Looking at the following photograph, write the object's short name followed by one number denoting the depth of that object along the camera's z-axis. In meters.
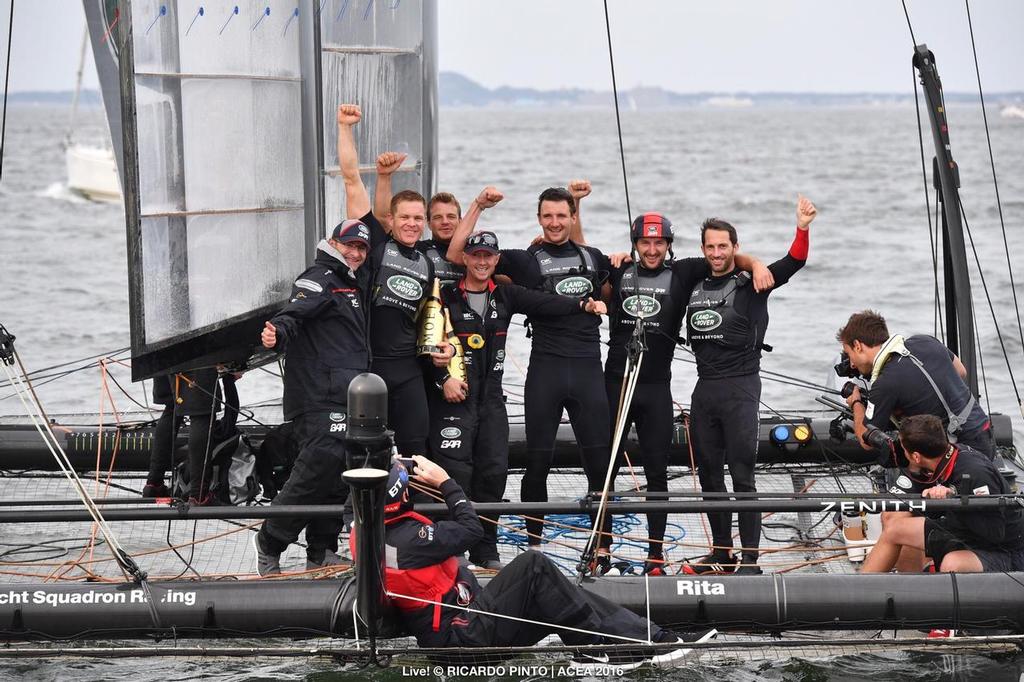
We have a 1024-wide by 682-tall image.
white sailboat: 78.75
